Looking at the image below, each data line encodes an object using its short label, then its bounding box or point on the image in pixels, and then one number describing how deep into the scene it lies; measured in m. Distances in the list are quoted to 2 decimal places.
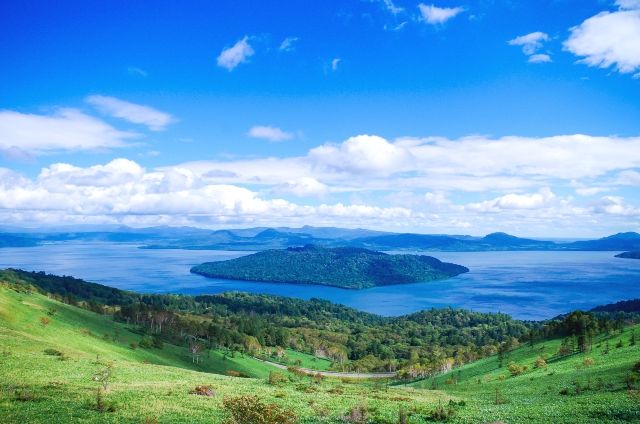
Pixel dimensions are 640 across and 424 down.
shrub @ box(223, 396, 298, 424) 23.03
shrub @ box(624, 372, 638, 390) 42.13
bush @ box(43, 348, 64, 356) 55.47
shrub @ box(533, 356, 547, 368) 83.88
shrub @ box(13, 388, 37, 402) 32.16
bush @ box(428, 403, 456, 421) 35.00
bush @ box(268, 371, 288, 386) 59.62
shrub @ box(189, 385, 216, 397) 41.78
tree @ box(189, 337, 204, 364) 102.96
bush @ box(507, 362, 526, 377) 82.12
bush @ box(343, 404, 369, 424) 32.94
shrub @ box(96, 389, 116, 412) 31.39
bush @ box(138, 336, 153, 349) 93.22
